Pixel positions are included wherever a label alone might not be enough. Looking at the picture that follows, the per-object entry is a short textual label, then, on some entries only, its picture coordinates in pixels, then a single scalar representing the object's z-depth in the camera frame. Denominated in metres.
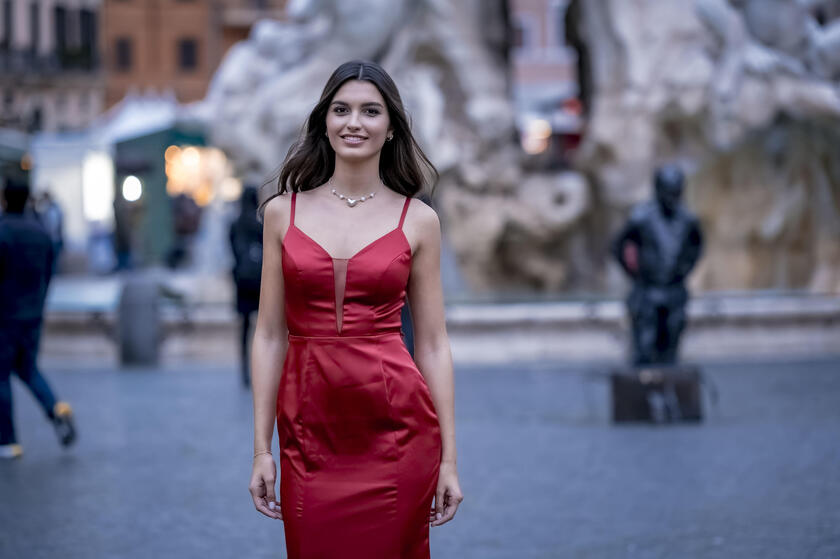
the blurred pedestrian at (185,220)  31.77
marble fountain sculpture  16.64
